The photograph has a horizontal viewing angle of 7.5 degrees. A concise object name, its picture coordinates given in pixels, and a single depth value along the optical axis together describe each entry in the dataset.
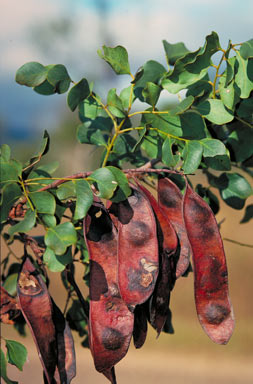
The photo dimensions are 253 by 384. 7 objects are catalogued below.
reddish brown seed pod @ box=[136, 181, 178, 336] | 1.53
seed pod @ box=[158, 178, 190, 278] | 1.56
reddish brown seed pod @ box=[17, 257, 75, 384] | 1.54
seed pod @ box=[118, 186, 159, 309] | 1.51
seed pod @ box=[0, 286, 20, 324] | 1.62
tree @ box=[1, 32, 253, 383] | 1.52
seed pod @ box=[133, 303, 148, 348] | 1.53
